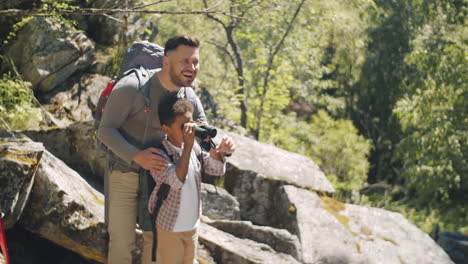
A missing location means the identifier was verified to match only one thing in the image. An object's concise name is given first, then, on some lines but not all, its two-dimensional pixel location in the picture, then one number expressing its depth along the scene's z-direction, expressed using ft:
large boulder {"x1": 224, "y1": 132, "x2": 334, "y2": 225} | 20.75
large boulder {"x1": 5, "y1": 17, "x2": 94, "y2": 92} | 25.99
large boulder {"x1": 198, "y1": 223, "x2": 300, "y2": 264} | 14.49
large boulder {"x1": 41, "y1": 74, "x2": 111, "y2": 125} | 25.94
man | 9.45
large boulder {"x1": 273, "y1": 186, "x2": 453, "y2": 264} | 18.12
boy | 9.41
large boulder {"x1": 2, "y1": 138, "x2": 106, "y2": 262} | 12.79
